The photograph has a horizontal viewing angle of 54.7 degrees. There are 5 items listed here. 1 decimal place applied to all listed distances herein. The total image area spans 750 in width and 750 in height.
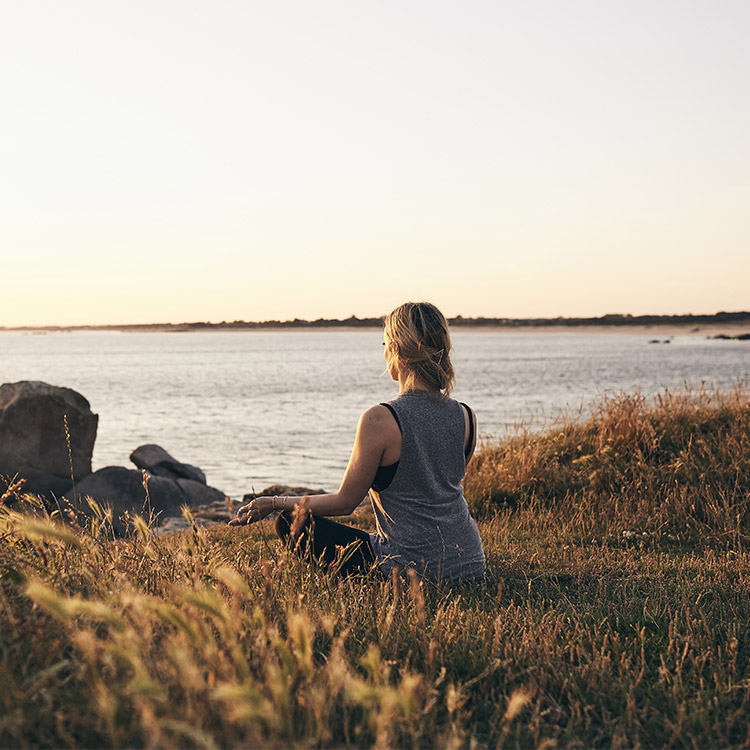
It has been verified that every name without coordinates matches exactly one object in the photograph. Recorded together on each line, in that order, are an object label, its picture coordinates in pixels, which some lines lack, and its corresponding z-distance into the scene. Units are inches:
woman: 171.3
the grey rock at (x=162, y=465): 637.3
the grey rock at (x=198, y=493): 555.5
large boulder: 509.0
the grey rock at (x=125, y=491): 492.7
